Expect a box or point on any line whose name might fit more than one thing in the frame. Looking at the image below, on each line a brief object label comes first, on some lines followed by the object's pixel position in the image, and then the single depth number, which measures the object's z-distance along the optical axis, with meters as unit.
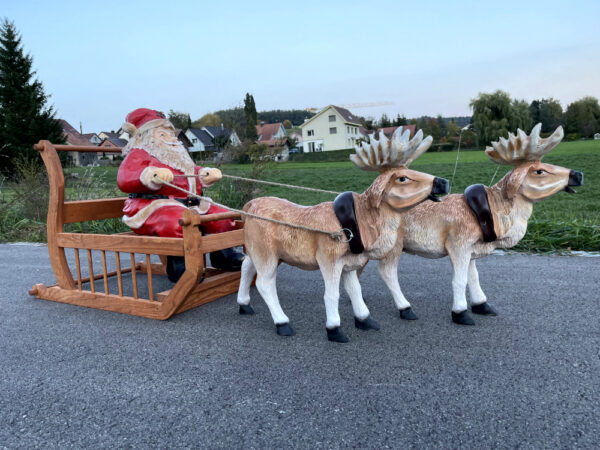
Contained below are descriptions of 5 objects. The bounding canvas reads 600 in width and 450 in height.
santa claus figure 3.56
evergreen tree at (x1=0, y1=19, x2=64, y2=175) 20.50
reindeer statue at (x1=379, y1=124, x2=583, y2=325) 2.64
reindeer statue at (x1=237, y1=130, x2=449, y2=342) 2.46
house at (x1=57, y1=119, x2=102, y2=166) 34.41
